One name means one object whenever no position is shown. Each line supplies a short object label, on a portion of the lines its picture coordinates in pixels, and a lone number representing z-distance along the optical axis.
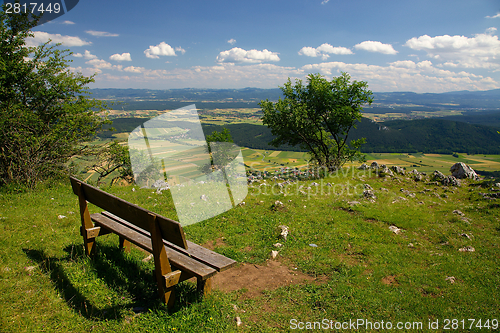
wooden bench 3.05
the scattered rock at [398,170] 14.73
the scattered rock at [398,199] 9.89
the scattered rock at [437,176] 13.20
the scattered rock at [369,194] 10.05
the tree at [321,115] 17.23
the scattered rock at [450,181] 12.30
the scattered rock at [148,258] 4.78
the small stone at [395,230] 6.96
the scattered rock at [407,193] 10.68
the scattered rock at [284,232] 6.39
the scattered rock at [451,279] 4.64
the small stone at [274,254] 5.56
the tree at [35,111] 8.58
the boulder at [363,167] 15.57
